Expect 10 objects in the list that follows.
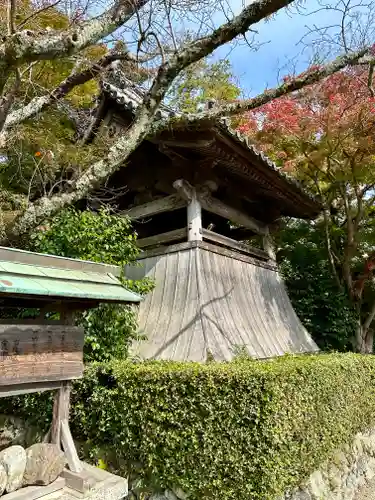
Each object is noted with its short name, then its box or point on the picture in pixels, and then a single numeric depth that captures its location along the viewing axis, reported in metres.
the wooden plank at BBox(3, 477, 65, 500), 2.68
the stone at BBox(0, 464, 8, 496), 2.64
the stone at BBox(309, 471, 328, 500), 4.14
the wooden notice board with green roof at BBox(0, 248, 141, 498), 2.65
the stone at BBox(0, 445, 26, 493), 2.72
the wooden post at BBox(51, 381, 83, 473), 3.03
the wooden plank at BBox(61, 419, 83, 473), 2.98
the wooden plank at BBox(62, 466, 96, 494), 2.86
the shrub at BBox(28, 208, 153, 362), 4.87
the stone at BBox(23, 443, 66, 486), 2.78
